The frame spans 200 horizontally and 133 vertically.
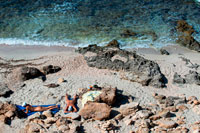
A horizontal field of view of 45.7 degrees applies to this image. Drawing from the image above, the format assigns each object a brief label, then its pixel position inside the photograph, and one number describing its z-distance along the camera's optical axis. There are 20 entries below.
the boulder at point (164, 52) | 15.89
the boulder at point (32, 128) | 8.70
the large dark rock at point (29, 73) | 12.39
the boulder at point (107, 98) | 10.23
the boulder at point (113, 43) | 16.59
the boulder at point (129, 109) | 9.71
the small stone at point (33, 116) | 9.48
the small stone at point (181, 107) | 10.19
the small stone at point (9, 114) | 9.59
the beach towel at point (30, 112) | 9.95
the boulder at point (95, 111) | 9.42
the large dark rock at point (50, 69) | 13.05
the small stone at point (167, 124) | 8.83
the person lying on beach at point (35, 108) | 10.06
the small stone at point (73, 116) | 9.48
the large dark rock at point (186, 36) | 17.03
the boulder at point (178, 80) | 12.46
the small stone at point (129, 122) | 9.12
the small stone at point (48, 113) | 9.73
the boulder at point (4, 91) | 11.09
